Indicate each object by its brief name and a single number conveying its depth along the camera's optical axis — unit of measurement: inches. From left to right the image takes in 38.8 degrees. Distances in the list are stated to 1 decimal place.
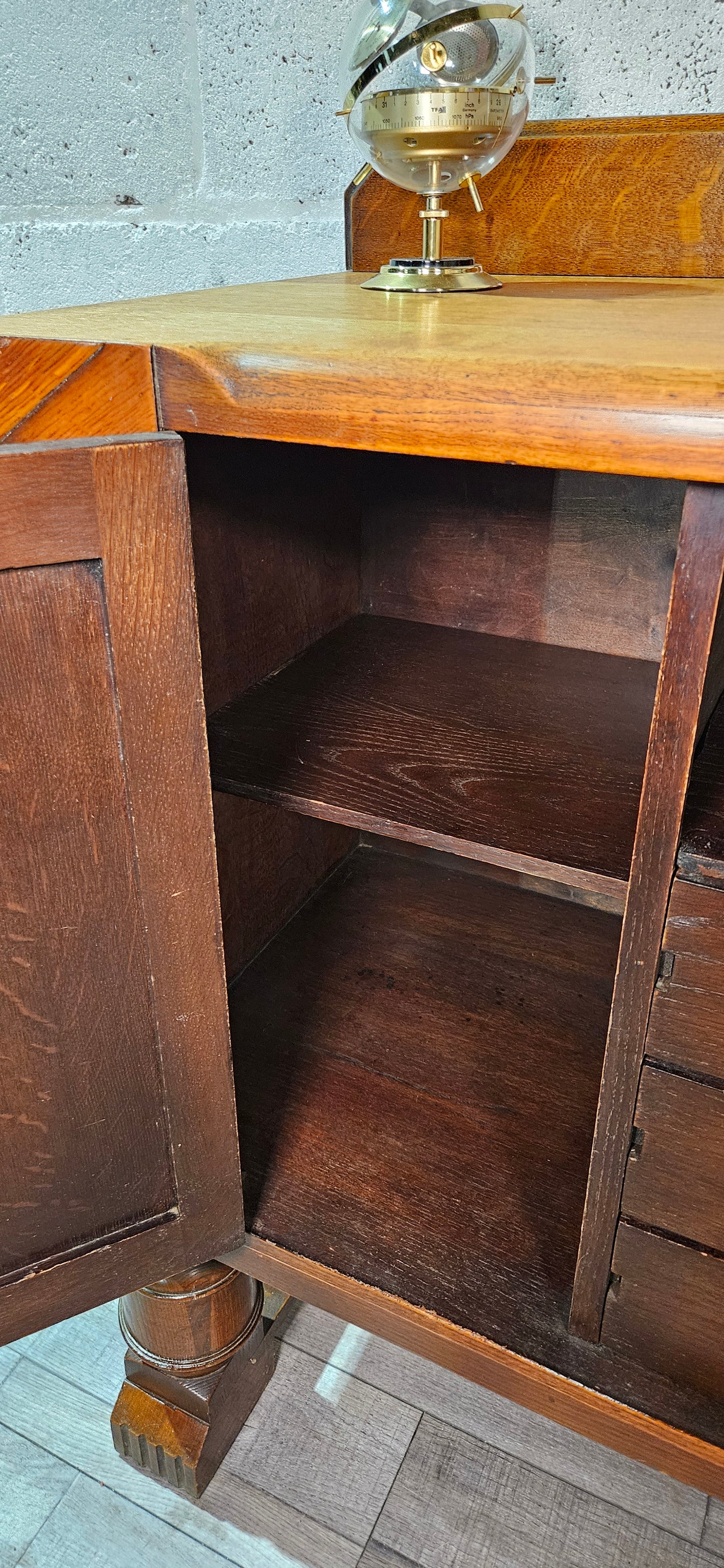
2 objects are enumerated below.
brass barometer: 29.3
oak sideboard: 22.3
